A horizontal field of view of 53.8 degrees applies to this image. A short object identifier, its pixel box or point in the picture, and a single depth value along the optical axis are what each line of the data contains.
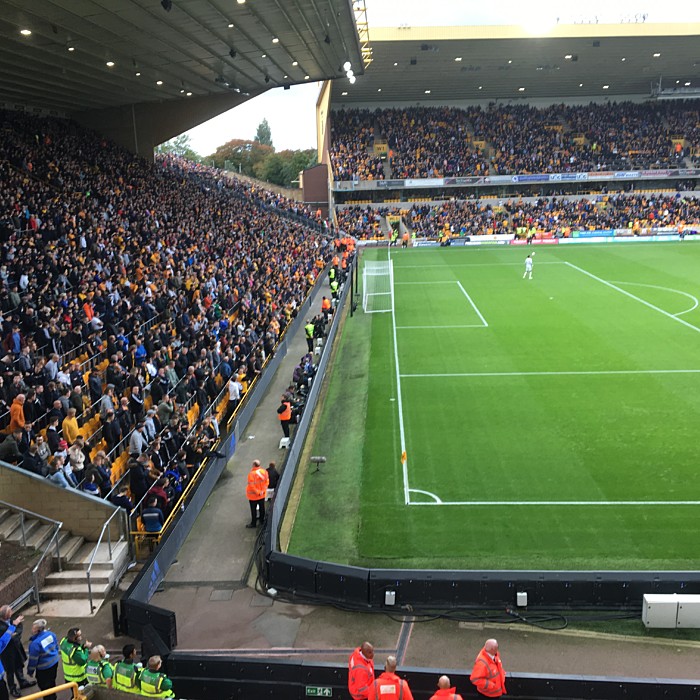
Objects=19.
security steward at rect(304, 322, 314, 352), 25.00
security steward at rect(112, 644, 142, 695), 7.67
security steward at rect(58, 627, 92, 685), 8.19
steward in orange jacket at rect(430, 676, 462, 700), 7.07
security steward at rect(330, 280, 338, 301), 32.97
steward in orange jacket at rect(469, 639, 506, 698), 7.89
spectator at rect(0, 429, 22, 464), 12.08
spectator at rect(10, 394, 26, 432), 12.73
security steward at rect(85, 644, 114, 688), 7.71
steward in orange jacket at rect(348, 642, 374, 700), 7.71
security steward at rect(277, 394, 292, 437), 17.55
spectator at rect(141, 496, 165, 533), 12.24
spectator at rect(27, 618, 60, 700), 8.48
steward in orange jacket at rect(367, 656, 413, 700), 7.31
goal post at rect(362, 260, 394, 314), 34.72
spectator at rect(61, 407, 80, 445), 13.13
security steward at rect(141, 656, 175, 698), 7.54
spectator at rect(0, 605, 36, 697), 8.49
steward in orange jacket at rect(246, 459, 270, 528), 13.20
